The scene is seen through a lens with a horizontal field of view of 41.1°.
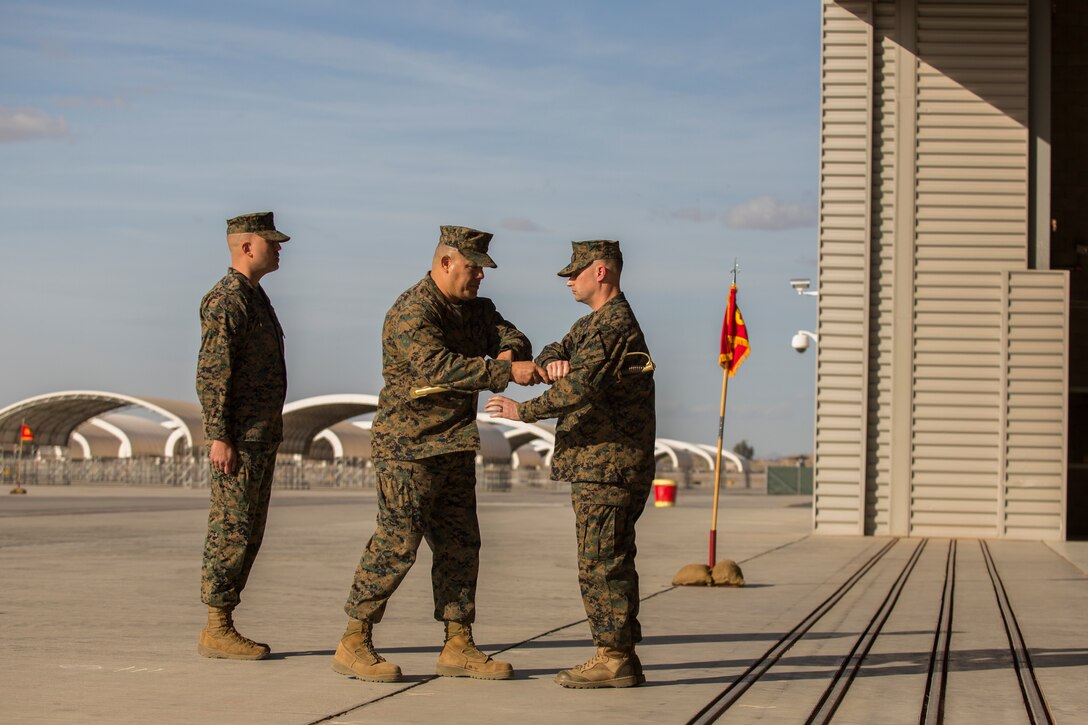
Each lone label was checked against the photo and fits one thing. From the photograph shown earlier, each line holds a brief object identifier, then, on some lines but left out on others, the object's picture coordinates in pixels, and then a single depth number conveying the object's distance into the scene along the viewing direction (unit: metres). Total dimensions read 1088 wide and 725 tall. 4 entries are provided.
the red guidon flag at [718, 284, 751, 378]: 13.60
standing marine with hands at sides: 7.14
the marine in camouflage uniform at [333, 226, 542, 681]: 6.55
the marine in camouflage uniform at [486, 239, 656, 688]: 6.53
